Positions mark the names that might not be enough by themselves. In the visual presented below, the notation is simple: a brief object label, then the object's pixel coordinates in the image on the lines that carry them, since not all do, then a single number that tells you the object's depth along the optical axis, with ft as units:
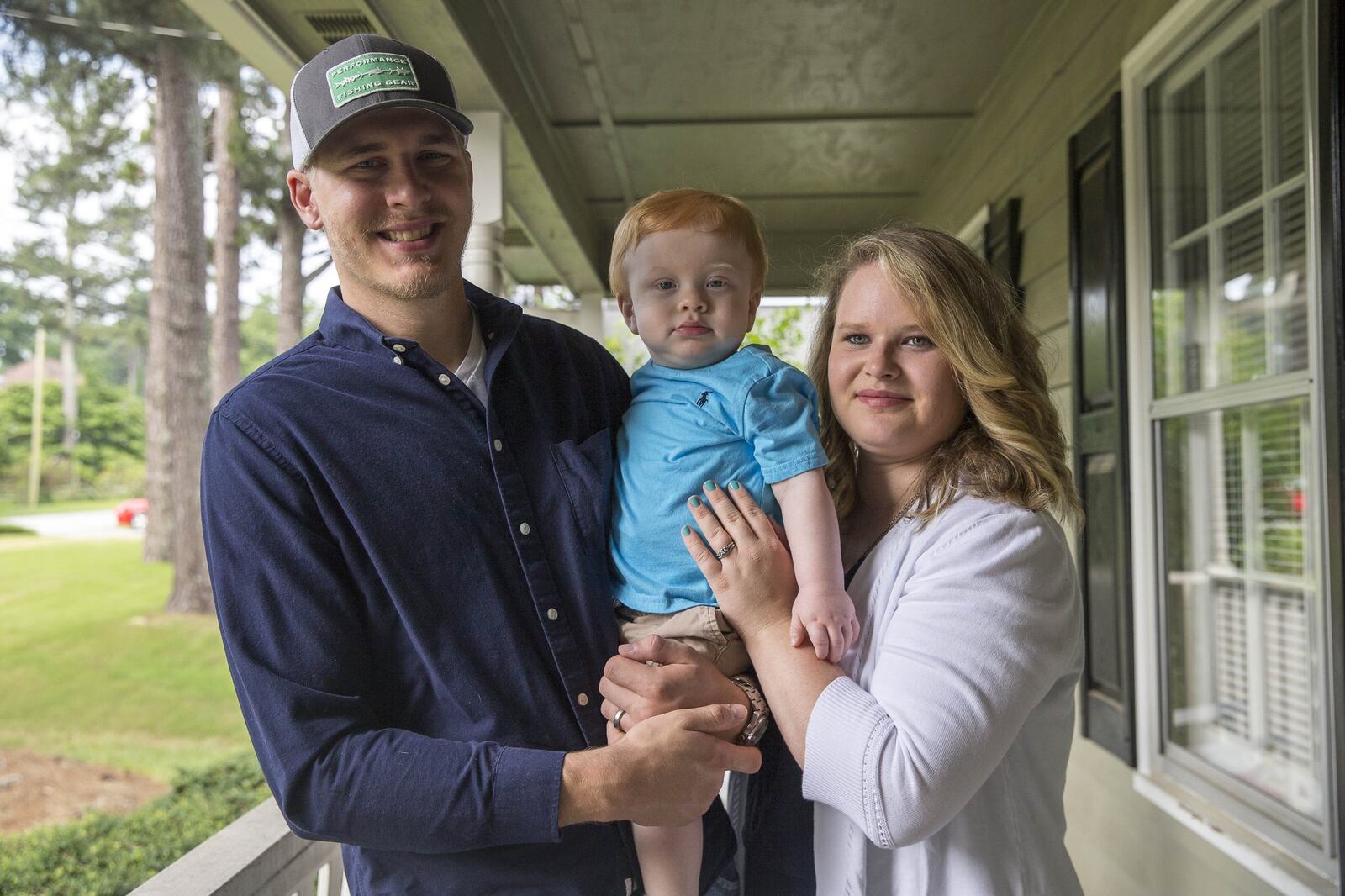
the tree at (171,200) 37.06
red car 63.39
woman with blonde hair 3.89
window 7.79
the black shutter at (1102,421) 10.27
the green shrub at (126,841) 19.45
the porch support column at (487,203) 12.56
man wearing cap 3.94
